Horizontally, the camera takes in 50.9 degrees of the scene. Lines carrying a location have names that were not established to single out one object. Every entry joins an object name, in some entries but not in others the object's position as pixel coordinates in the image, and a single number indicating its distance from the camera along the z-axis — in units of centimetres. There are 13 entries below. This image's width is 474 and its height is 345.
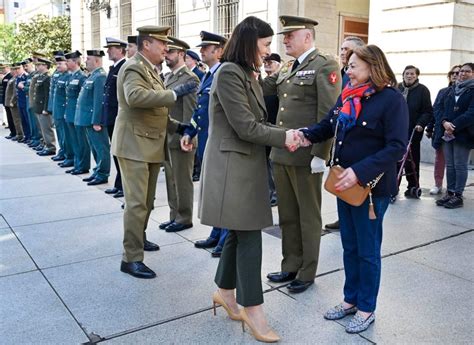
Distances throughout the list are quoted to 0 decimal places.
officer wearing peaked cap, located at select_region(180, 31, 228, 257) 488
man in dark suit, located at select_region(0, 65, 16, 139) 1371
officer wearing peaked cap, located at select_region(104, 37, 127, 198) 712
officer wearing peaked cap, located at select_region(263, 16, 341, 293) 364
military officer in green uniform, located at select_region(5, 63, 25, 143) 1303
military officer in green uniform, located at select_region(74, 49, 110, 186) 793
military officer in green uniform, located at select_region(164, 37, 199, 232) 542
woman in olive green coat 294
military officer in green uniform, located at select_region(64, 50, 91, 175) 887
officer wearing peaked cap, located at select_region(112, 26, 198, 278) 413
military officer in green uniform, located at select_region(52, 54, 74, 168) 954
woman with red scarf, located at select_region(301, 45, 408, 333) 294
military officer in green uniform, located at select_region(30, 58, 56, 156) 1064
